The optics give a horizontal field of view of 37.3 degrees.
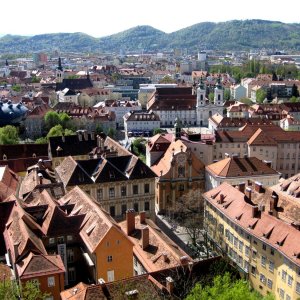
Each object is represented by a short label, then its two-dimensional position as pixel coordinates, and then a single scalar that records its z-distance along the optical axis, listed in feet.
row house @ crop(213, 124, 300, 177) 296.71
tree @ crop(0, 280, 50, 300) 105.24
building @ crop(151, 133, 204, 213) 232.12
